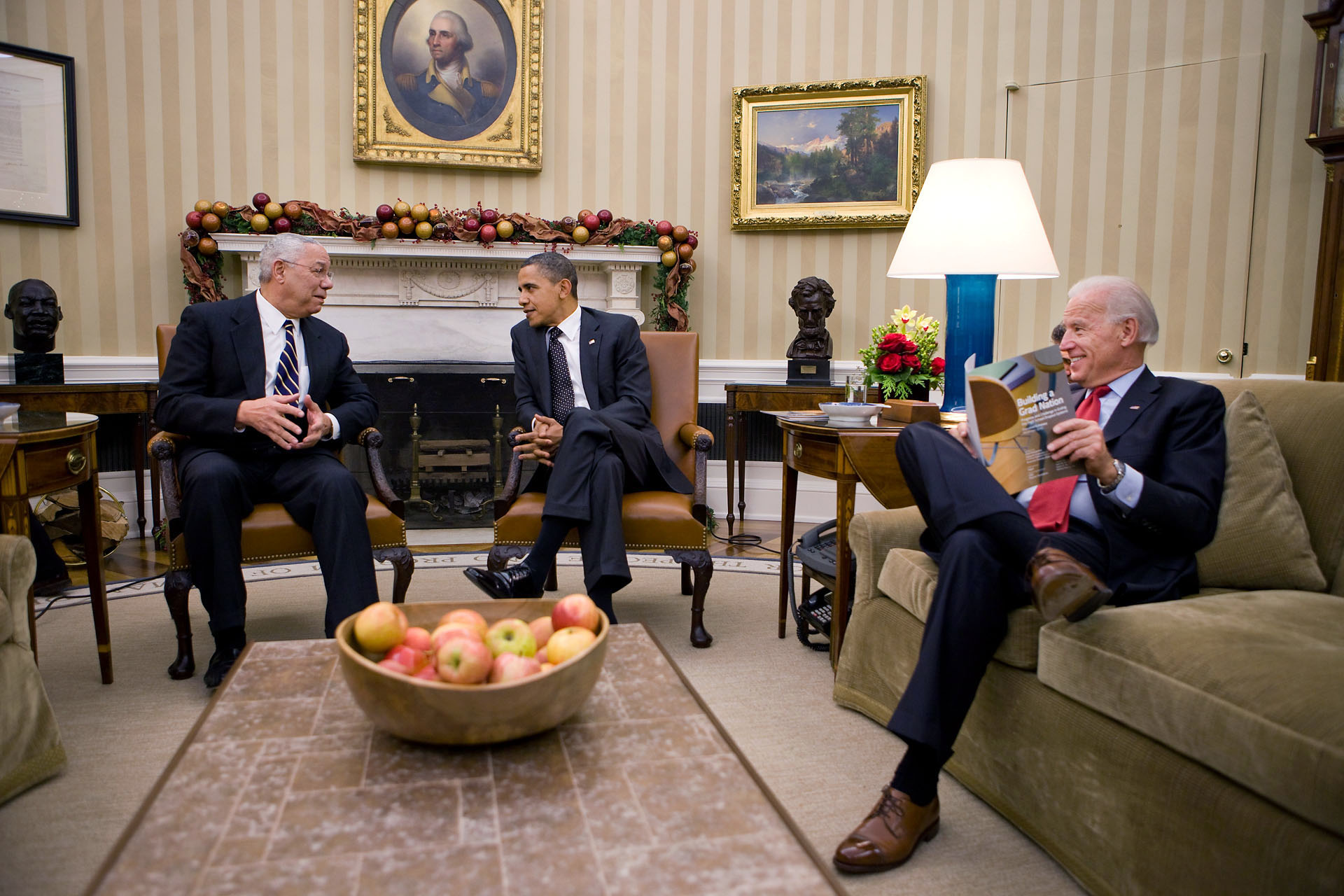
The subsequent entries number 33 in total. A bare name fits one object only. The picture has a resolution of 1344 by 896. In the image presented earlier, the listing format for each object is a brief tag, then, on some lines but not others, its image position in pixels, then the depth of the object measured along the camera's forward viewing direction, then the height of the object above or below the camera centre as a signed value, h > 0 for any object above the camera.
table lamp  2.83 +0.32
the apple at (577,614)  1.45 -0.44
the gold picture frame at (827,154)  5.21 +1.08
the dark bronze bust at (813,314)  4.93 +0.15
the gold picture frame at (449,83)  5.10 +1.42
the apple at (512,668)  1.23 -0.45
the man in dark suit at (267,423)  2.68 -0.29
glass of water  3.00 -0.16
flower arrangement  2.97 -0.05
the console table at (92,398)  4.21 -0.32
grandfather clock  4.08 +0.84
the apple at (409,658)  1.29 -0.46
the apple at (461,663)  1.23 -0.44
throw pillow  1.96 -0.38
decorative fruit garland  4.75 +0.57
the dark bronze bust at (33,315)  4.25 +0.07
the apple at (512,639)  1.34 -0.44
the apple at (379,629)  1.35 -0.43
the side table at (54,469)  2.26 -0.36
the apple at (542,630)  1.48 -0.47
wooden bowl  1.16 -0.48
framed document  4.64 +0.98
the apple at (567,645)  1.32 -0.44
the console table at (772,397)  4.89 -0.30
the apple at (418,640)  1.38 -0.46
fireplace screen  5.04 -0.56
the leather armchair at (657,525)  3.05 -0.62
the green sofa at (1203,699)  1.32 -0.60
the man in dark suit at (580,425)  2.95 -0.30
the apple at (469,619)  1.43 -0.45
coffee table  0.97 -0.57
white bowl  2.86 -0.22
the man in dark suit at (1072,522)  1.76 -0.38
